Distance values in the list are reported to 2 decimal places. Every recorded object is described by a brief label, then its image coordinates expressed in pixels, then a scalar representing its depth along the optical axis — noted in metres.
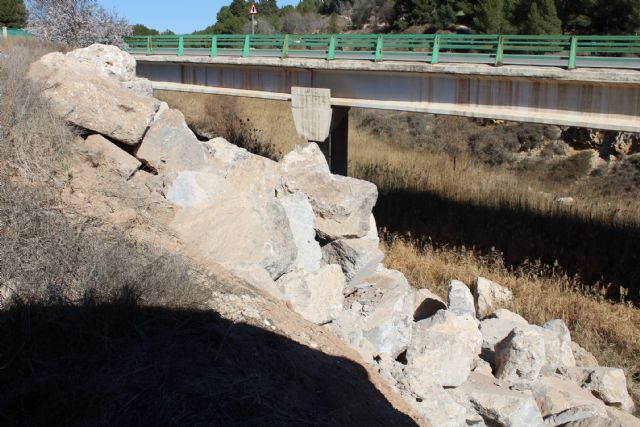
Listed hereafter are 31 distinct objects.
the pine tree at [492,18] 35.78
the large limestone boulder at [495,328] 8.46
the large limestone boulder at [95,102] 8.44
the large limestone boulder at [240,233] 7.01
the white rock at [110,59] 11.36
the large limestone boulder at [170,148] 8.95
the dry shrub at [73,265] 4.73
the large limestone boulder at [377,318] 6.78
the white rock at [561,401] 6.47
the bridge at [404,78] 12.09
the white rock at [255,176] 9.22
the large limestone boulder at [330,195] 9.23
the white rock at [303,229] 8.31
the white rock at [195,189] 7.94
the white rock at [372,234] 9.88
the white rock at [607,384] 7.46
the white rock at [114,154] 8.32
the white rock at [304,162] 9.95
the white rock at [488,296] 10.60
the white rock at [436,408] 5.87
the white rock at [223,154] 9.51
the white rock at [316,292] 6.96
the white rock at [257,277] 6.65
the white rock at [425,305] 9.34
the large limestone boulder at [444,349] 6.73
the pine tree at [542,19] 32.16
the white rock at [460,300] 9.14
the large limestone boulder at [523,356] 7.09
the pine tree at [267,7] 75.56
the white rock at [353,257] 8.66
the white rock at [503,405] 6.22
